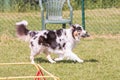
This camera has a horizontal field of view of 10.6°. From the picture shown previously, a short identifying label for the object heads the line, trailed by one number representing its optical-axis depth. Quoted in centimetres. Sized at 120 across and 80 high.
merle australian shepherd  1309
